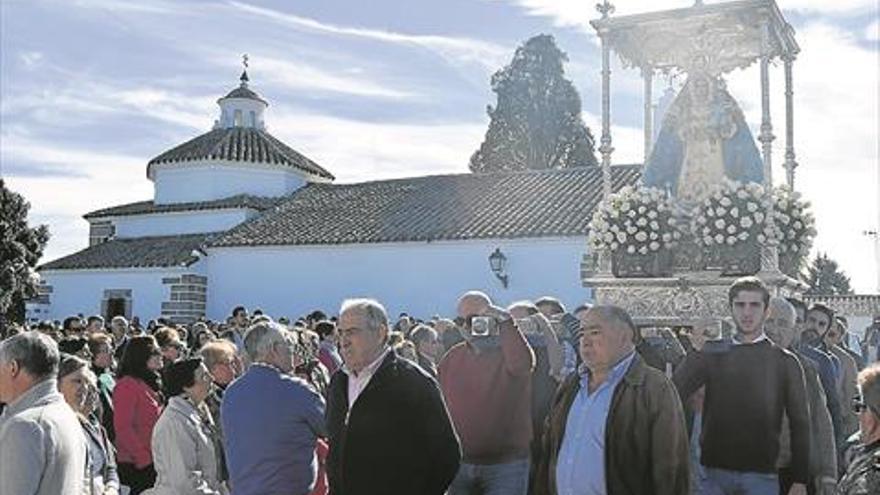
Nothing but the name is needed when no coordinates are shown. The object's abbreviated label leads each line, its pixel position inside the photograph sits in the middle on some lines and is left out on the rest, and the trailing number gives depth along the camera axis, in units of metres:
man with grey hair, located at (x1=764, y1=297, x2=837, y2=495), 5.90
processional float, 10.87
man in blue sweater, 5.34
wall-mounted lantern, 24.70
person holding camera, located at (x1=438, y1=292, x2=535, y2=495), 6.41
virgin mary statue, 11.65
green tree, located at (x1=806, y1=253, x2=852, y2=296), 63.25
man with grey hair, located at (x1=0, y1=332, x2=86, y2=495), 4.21
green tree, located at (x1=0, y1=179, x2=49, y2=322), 36.38
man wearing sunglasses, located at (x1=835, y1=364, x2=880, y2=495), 3.65
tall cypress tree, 40.53
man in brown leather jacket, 4.59
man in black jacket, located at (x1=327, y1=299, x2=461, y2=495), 4.75
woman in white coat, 5.91
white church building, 25.31
